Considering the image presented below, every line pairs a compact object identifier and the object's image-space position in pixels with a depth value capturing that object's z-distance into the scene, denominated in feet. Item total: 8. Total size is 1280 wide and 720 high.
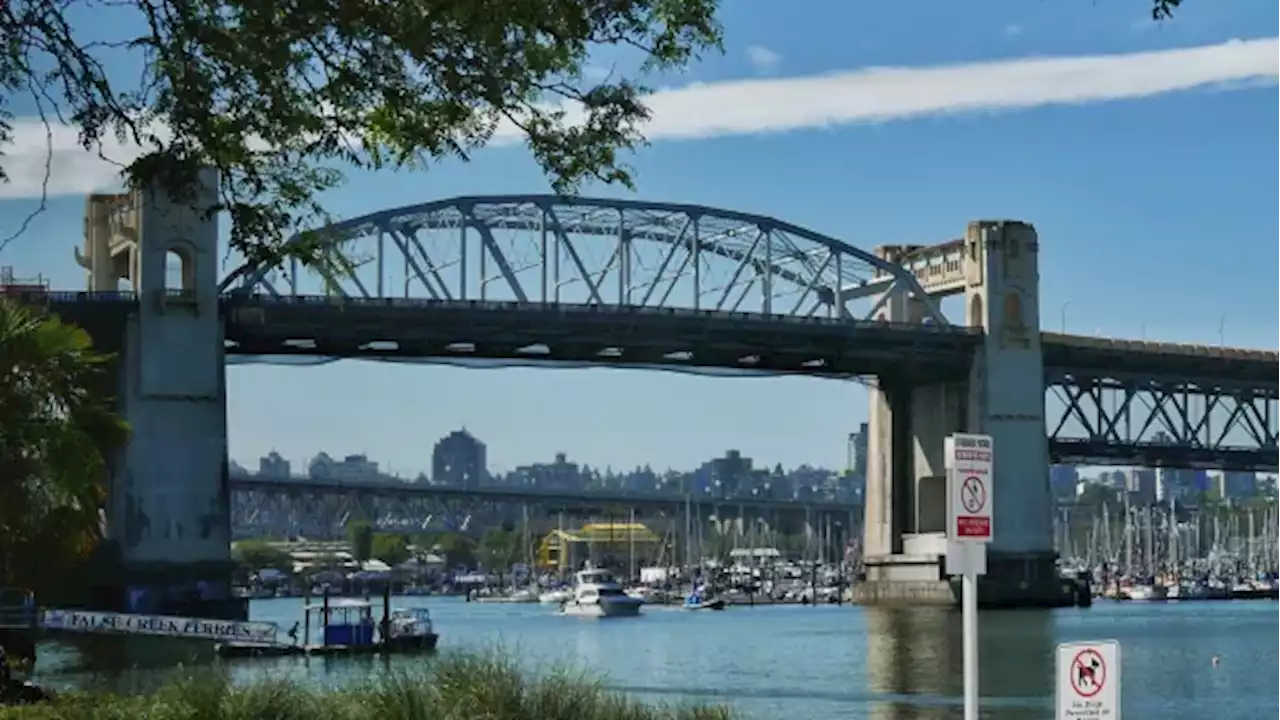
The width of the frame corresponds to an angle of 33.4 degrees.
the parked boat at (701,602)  506.89
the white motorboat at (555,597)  548.31
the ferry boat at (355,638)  230.68
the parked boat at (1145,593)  538.47
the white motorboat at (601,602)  451.53
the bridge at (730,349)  306.55
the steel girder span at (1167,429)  426.51
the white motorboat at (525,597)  634.02
